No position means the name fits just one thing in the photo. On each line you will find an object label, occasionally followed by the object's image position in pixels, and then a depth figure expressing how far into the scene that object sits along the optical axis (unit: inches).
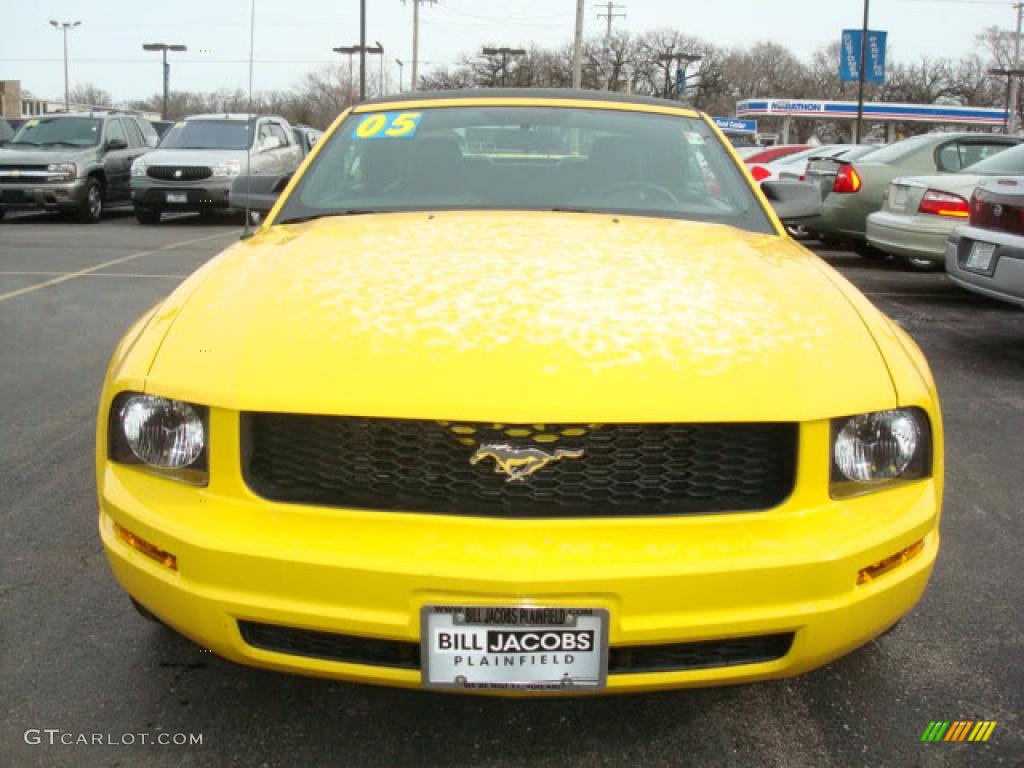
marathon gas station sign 2213.3
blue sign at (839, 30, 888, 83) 1328.7
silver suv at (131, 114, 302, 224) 559.5
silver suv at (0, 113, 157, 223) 557.3
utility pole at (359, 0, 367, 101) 1285.7
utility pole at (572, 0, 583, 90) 1508.6
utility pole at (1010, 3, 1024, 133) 2188.4
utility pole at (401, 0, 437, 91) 1875.0
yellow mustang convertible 70.4
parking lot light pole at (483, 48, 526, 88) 2151.8
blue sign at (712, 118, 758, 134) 2147.1
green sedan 394.6
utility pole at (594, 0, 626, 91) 2733.8
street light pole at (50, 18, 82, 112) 2920.8
